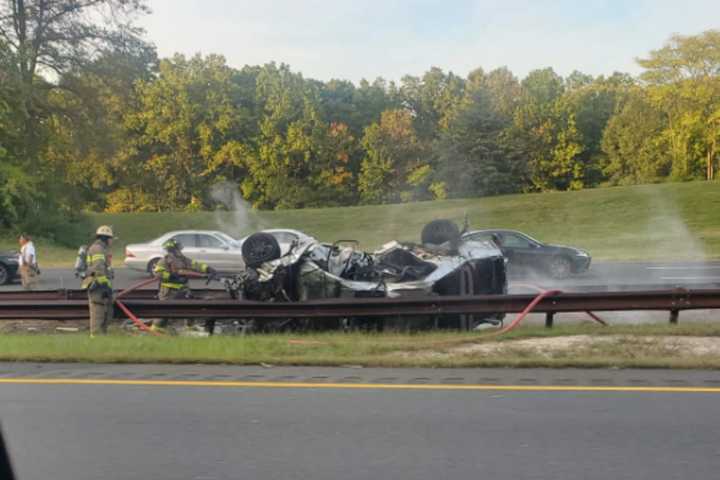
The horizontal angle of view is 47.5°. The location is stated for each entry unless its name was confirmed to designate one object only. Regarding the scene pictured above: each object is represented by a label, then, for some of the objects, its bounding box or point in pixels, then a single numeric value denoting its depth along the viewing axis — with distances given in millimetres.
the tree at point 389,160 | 66062
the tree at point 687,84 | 53125
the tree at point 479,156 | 59594
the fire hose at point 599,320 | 11741
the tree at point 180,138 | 66312
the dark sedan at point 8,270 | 24016
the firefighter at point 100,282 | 11500
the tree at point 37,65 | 35812
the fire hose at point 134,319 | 12026
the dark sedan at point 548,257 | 21406
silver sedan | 24125
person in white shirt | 20391
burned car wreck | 12039
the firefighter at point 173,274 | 12906
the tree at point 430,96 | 79875
